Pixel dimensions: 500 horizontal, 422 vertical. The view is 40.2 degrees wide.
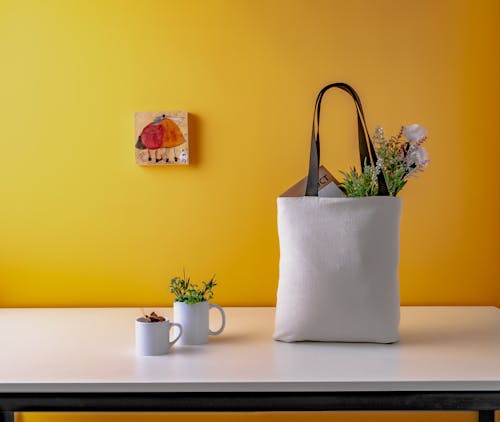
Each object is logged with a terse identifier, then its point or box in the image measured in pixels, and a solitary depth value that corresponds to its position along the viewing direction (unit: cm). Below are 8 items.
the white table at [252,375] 110
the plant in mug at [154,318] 132
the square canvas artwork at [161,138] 187
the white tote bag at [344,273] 135
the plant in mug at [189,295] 142
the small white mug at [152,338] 129
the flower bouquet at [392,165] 139
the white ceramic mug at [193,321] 139
